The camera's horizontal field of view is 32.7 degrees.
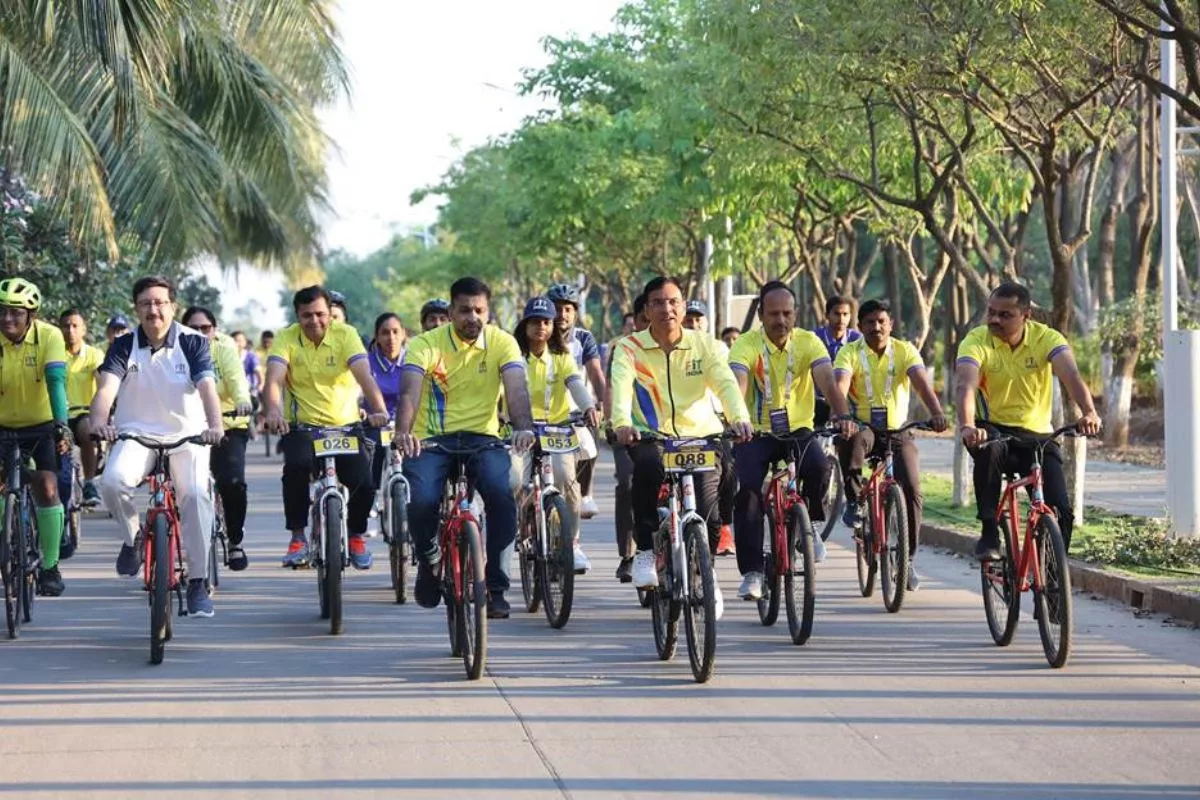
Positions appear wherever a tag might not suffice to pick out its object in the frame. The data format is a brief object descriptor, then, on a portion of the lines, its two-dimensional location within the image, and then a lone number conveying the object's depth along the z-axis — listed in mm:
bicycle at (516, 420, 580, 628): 11070
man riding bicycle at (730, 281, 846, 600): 11383
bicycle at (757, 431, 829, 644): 10273
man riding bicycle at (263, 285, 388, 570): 12070
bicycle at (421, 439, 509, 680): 9320
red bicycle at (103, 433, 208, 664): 9922
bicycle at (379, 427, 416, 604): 12531
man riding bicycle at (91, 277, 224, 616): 10633
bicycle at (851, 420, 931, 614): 11742
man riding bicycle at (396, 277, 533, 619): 10164
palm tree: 18547
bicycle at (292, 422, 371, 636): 10930
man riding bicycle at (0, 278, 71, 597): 11398
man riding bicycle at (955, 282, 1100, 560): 10320
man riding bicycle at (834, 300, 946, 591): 12453
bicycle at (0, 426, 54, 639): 10953
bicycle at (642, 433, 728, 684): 9109
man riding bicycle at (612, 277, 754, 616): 10258
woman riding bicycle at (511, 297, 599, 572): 12617
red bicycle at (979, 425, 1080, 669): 9398
